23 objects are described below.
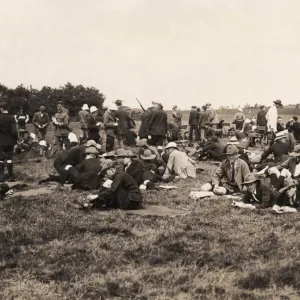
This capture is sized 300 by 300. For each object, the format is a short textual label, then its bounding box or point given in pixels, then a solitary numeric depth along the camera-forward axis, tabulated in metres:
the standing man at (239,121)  26.11
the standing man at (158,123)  17.02
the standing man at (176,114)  23.88
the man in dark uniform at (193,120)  23.03
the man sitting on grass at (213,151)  17.05
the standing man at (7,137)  12.90
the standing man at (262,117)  22.91
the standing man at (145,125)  17.31
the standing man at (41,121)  19.39
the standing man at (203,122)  23.39
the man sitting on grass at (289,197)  9.82
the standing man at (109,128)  17.91
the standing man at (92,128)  17.59
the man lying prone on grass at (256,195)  9.72
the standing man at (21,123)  20.06
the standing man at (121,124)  18.17
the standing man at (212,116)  24.21
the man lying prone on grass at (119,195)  9.52
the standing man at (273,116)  18.64
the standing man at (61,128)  17.59
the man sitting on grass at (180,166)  13.79
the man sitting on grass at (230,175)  11.12
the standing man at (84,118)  18.52
